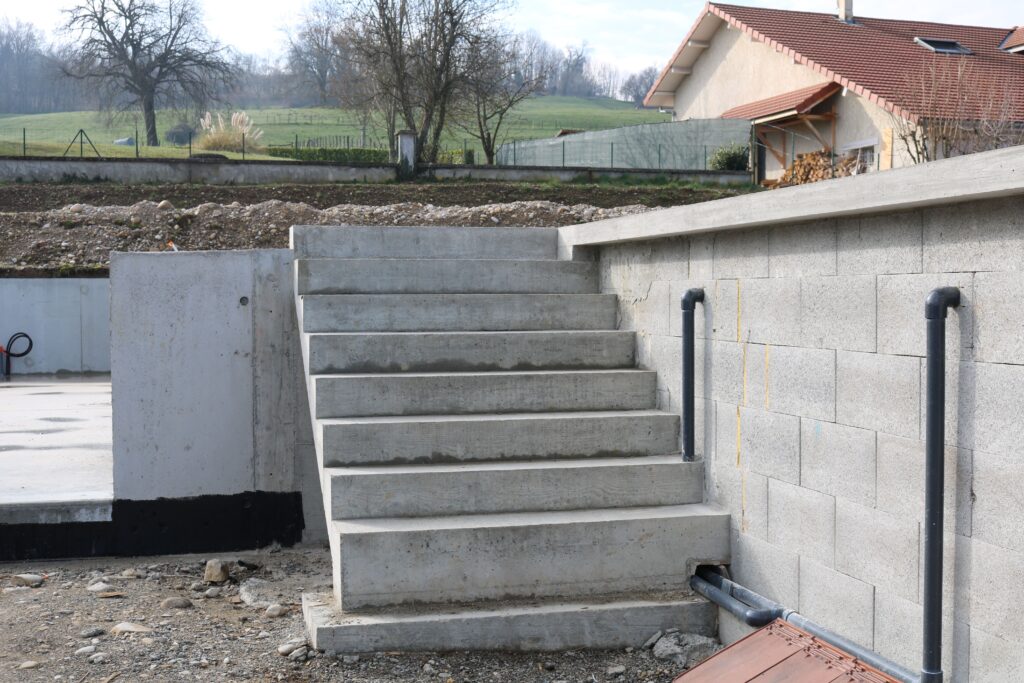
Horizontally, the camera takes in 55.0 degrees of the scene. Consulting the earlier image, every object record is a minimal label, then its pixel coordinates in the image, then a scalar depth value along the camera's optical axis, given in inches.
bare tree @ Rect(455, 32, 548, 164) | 1084.5
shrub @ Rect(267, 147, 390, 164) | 1235.9
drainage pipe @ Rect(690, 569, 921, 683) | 129.6
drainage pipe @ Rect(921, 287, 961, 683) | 118.2
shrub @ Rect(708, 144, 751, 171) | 973.2
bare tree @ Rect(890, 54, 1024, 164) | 488.4
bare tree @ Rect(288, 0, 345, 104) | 2329.6
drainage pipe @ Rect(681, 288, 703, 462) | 184.5
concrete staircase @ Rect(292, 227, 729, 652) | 163.3
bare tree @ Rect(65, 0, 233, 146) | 1737.2
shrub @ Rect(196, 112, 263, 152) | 1283.2
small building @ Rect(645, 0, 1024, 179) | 829.8
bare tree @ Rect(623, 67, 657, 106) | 3624.5
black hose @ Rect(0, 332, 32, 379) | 568.1
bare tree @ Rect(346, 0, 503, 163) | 1063.6
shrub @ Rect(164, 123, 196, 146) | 1836.9
